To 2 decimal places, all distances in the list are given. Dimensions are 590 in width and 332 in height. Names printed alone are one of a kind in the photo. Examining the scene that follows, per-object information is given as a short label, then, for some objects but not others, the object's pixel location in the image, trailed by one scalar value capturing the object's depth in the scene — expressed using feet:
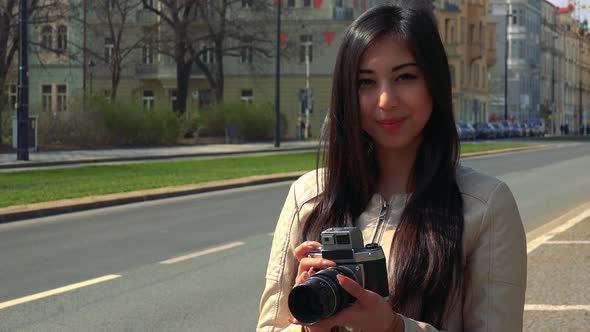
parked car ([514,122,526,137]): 282.56
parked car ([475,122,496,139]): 247.31
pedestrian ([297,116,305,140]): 195.37
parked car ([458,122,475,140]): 232.12
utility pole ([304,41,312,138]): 184.85
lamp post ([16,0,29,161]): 102.53
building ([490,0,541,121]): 387.75
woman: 7.80
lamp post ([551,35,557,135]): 377.09
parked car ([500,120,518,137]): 271.65
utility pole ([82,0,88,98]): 153.54
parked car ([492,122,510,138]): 260.87
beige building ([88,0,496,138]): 226.99
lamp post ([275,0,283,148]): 154.10
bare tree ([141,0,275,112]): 175.83
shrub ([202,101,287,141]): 185.88
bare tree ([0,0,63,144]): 125.18
